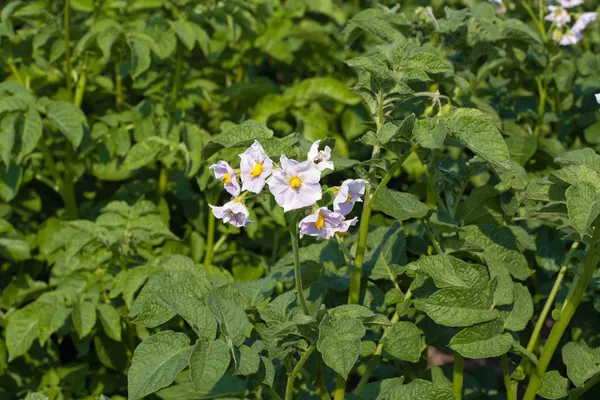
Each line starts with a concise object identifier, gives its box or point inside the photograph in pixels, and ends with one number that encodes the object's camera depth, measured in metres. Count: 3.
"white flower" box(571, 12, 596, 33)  2.62
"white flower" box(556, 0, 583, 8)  2.65
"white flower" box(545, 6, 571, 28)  2.61
